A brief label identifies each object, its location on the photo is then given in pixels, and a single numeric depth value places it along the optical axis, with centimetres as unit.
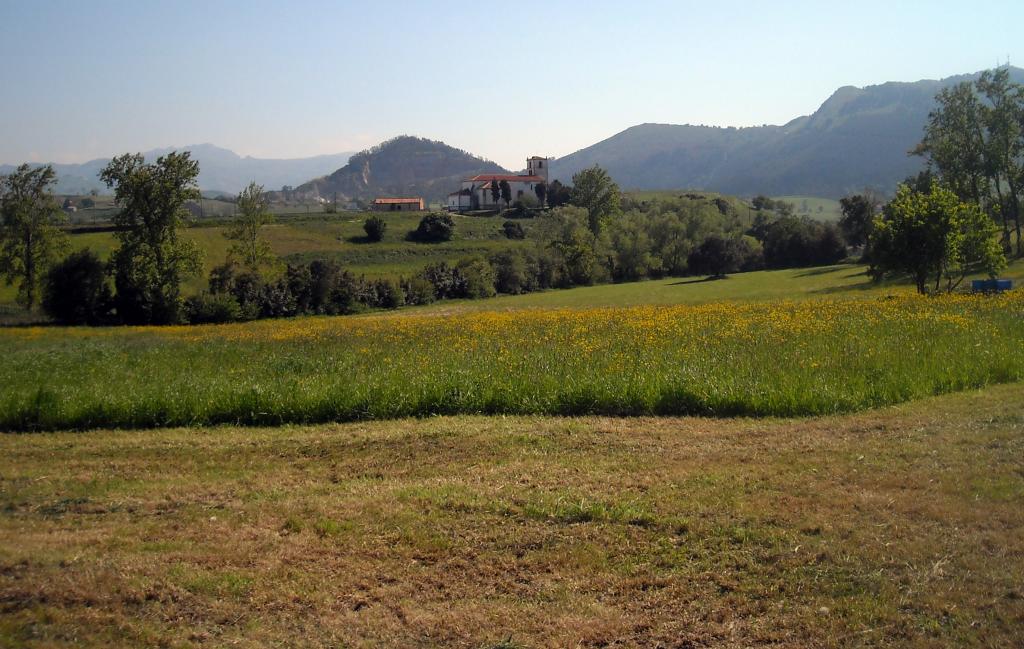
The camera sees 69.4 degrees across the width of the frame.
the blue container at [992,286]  3462
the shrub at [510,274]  7906
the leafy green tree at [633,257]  9238
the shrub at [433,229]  10581
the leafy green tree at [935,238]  3538
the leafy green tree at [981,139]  5809
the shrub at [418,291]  6769
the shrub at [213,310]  5612
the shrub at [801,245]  8919
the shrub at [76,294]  5422
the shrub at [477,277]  7356
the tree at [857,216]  8112
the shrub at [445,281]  7154
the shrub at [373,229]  10094
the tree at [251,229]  7400
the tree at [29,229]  6134
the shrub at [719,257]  9069
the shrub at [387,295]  6456
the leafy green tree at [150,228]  5584
